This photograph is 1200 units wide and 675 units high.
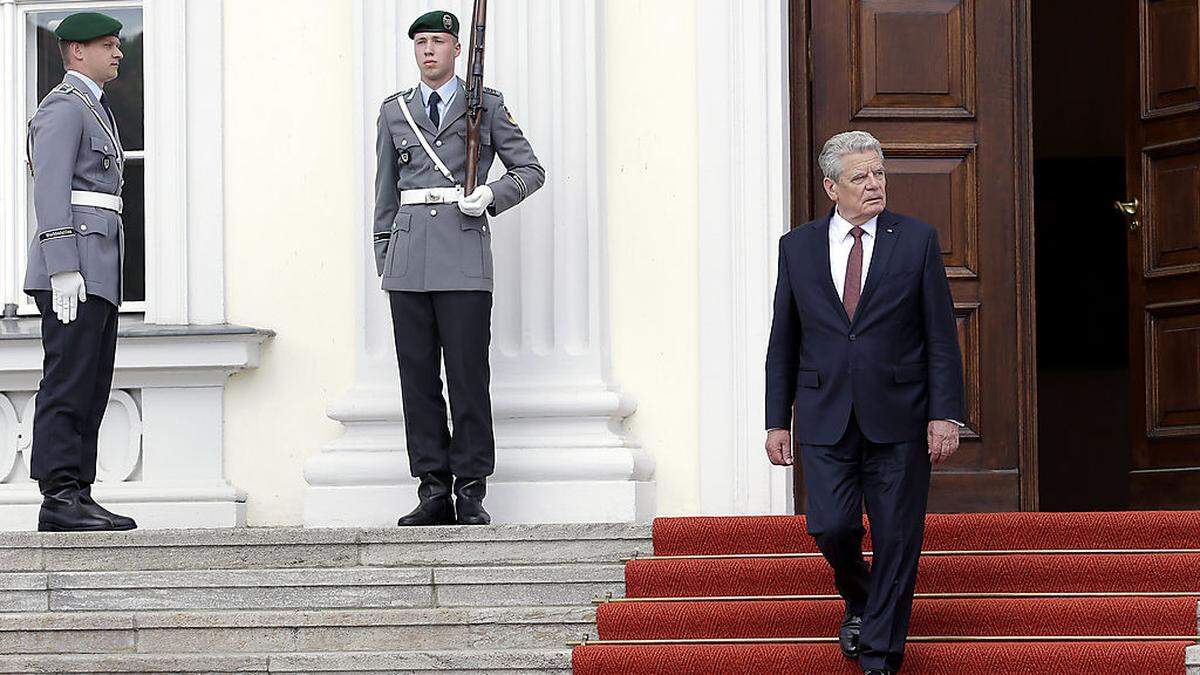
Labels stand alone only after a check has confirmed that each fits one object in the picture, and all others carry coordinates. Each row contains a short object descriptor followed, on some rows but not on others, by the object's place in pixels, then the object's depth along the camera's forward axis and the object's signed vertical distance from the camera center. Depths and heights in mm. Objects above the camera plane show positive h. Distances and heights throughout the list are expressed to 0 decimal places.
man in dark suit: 11984 -79
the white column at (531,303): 15812 +203
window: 16984 +1052
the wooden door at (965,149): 16656 +790
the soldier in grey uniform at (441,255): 14633 +356
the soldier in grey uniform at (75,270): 14375 +309
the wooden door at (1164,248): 16781 +406
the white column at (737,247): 16078 +404
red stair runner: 12352 -749
